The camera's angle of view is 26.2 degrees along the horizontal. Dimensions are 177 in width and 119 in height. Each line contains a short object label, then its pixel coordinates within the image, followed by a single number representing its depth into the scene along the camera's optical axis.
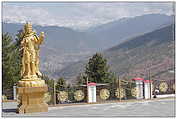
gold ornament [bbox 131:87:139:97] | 11.45
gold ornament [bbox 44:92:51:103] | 10.40
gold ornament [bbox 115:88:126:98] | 11.31
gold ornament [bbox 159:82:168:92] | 12.04
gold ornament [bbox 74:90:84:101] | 10.92
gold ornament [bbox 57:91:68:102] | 10.81
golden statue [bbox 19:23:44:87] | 8.53
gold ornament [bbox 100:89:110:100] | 11.15
